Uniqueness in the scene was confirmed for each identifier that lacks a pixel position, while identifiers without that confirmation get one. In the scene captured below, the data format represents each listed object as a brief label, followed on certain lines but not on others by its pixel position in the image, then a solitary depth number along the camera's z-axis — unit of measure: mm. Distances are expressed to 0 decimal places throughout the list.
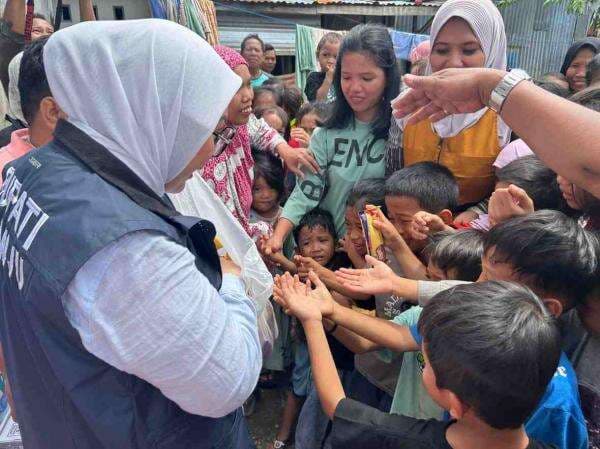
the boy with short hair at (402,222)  1838
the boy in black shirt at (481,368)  946
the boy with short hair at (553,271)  1110
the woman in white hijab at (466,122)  1917
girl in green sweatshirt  2123
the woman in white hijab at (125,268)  795
